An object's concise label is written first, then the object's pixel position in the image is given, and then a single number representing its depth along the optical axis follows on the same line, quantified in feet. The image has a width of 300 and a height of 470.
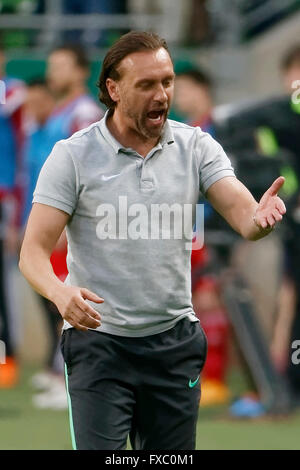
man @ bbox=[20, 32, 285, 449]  28.19
